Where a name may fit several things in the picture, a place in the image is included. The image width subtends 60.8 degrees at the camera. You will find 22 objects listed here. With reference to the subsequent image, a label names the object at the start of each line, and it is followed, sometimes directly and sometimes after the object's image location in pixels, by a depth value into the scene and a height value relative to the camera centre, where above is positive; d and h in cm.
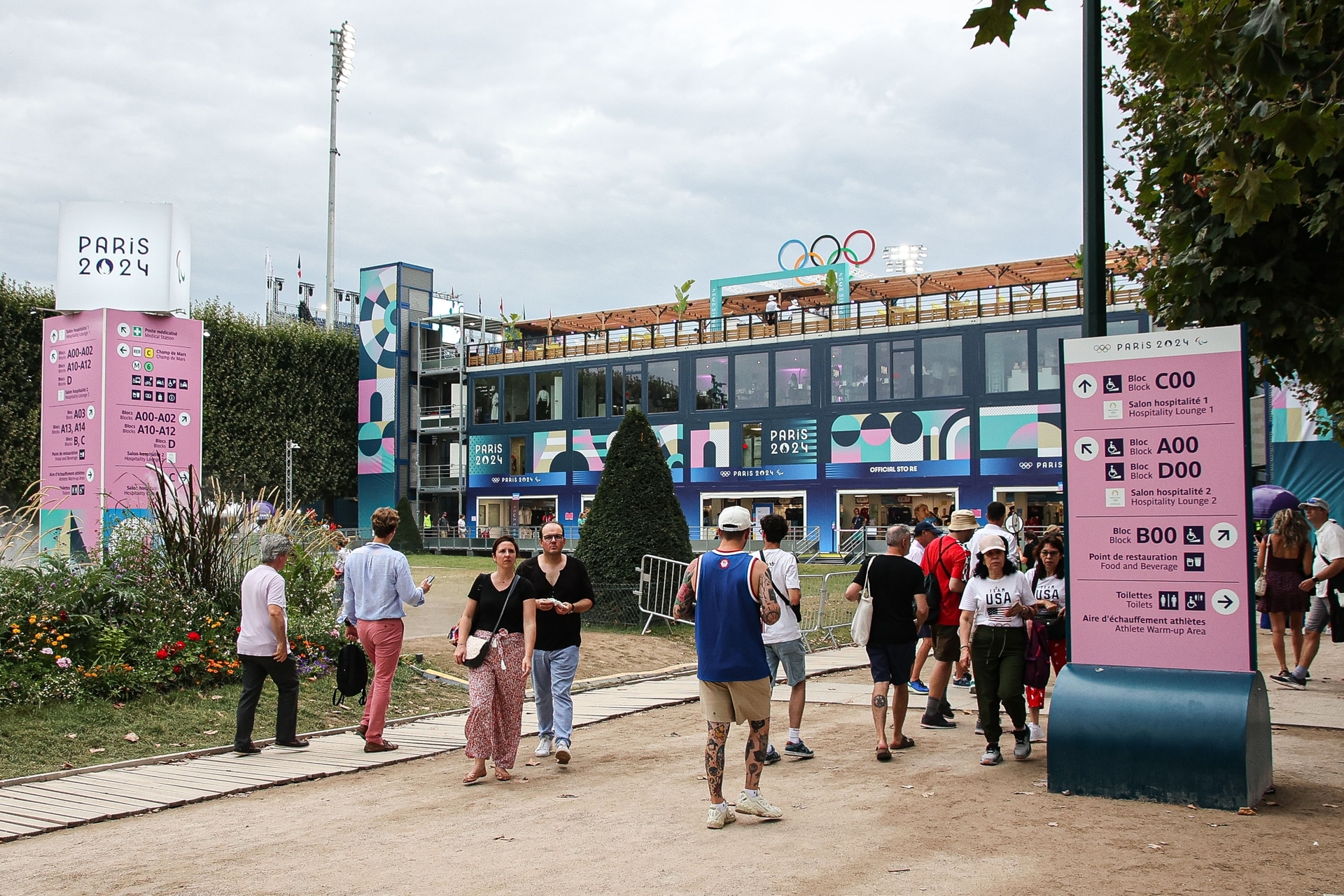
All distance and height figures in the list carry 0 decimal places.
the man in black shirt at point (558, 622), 841 -95
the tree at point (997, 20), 429 +179
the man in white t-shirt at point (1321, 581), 1133 -88
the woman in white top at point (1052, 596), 897 -82
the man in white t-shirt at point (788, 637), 818 -106
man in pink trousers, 865 -82
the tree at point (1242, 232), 649 +189
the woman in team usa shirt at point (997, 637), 787 -99
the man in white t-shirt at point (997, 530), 831 -29
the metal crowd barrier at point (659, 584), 1711 -136
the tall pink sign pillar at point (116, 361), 1705 +204
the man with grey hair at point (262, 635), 862 -106
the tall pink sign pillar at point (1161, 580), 664 -53
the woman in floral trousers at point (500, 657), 778 -113
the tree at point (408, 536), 4516 -165
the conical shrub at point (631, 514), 1748 -32
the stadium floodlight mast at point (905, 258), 5644 +1170
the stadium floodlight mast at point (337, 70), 5475 +2147
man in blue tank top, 634 -91
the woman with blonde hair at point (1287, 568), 1135 -75
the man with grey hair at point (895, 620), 833 -93
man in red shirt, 923 -100
